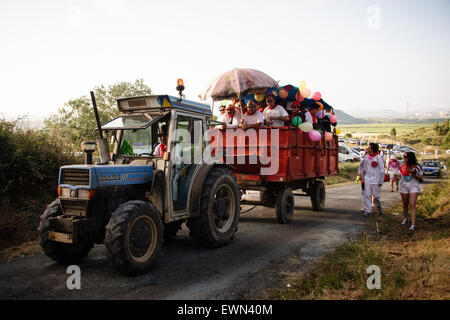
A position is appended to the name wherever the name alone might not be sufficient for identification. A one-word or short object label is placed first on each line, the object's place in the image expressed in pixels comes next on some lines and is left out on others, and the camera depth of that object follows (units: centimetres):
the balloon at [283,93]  912
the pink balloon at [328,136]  1050
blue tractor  482
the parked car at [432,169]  2747
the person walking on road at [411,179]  803
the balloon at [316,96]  1014
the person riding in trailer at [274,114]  880
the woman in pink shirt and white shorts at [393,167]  1714
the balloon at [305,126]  889
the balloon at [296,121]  888
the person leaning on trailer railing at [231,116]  935
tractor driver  582
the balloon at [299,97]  934
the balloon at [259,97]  932
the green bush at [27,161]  818
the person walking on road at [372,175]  967
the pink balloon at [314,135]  927
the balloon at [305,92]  958
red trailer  825
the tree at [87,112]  3011
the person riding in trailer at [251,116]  874
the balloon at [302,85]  974
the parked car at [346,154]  3362
